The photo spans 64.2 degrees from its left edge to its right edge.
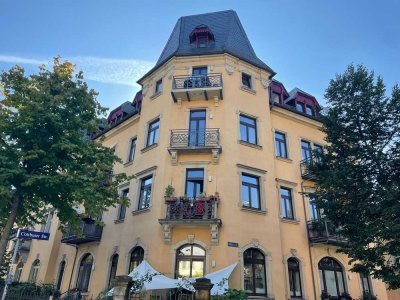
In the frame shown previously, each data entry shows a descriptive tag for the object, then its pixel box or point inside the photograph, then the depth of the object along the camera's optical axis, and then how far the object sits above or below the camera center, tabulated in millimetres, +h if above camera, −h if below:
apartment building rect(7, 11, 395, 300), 14305 +5091
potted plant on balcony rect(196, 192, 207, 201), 14457 +4144
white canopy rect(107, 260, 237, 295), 11664 +591
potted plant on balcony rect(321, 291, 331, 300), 15541 +253
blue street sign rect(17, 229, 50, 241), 9937 +1625
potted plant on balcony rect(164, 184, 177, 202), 14705 +4443
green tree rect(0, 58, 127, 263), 11219 +4767
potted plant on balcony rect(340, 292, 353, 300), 16188 +257
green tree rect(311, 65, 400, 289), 12000 +5136
